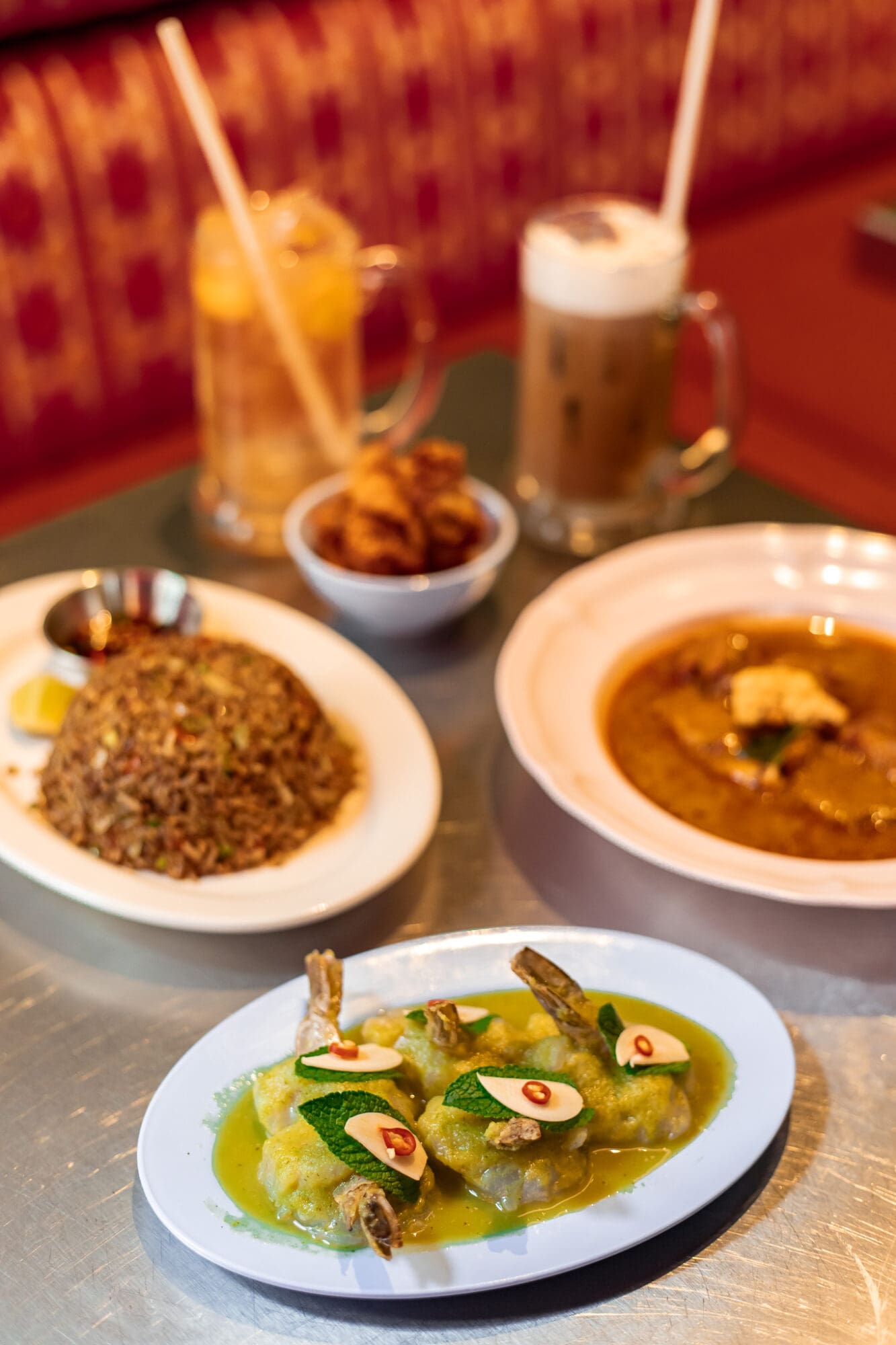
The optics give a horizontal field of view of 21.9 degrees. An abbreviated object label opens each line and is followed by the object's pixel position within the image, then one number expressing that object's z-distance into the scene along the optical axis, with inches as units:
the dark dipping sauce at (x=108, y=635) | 41.0
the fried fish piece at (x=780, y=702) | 39.7
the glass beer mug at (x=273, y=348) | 43.4
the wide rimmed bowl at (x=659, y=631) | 36.4
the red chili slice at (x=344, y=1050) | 32.7
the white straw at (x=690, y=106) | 43.2
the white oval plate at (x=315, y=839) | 35.7
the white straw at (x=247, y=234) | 42.2
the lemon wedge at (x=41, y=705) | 39.5
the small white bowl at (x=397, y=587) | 41.3
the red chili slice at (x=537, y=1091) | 32.0
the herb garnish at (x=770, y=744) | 39.5
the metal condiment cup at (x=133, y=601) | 41.7
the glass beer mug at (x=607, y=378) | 43.8
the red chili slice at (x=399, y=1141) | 31.6
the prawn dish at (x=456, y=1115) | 31.7
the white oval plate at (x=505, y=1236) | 31.4
